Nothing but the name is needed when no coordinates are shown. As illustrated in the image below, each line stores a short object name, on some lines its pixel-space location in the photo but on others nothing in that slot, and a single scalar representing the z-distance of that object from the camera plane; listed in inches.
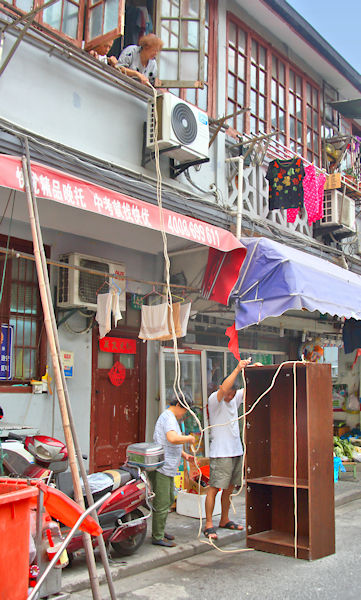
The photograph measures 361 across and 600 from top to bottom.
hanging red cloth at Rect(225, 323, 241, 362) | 334.6
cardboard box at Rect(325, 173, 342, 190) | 511.2
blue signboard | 285.6
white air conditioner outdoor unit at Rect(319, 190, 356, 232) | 507.2
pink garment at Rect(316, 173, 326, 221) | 464.5
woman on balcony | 342.0
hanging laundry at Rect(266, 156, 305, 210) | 438.6
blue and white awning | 309.9
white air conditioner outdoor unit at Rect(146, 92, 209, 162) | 323.9
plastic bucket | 120.9
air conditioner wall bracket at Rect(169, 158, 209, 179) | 351.9
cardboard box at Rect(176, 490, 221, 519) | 312.5
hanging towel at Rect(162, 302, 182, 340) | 330.6
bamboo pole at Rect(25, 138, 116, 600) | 142.6
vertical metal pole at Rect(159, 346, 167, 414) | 362.6
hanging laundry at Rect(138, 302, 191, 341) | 324.8
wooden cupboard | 256.8
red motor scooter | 227.5
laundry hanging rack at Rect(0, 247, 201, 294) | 242.0
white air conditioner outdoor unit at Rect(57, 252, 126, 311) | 306.2
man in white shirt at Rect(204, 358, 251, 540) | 283.7
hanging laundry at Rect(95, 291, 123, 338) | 305.3
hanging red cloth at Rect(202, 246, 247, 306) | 329.4
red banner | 202.5
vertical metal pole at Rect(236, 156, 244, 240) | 373.1
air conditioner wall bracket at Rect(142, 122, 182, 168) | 331.6
